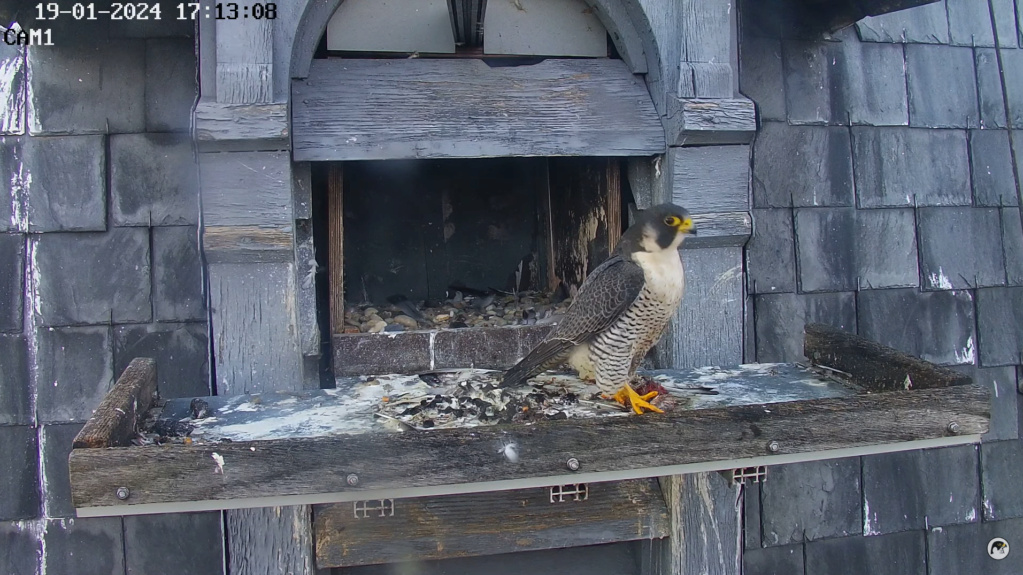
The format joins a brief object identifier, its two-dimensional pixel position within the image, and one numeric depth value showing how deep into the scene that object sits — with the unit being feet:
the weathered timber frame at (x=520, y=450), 4.80
